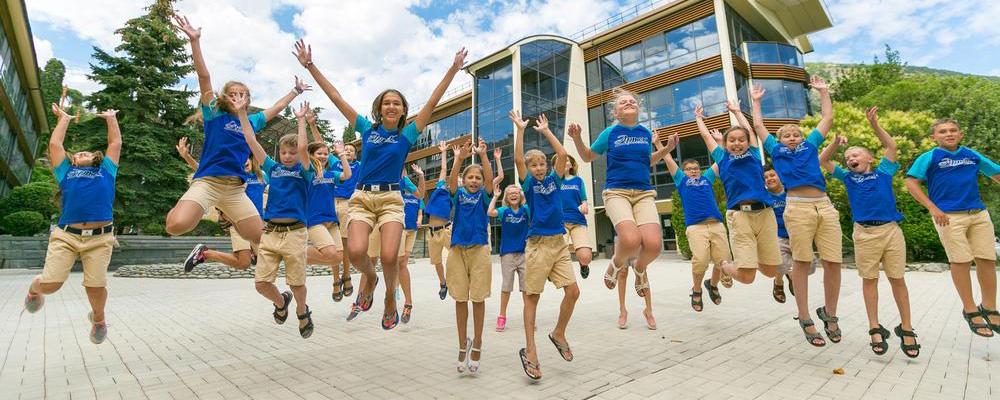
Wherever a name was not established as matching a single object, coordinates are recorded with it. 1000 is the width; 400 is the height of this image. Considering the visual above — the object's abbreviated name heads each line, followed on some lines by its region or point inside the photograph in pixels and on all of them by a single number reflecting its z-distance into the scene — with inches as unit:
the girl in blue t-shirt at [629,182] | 185.2
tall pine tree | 832.9
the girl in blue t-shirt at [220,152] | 183.2
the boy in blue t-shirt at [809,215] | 192.7
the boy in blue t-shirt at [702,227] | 256.5
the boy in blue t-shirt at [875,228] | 179.8
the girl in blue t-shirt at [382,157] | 177.8
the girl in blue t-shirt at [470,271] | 162.1
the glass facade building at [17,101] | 812.0
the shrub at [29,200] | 817.5
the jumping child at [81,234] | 184.4
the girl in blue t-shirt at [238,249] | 266.8
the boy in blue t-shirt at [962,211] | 185.0
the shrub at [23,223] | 771.4
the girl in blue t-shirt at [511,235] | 231.8
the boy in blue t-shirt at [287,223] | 196.5
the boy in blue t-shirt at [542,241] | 163.6
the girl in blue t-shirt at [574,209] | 260.4
